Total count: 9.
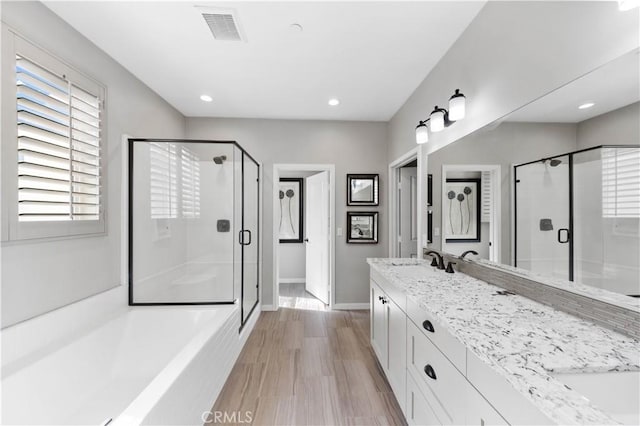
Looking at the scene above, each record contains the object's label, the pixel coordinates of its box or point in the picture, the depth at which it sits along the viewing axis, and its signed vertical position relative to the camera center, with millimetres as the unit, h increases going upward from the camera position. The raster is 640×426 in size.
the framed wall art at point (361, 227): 3705 -180
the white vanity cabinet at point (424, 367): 952 -728
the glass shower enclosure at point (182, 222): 2418 -74
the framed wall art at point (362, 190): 3697 +344
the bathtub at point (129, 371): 1278 -938
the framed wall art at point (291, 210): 5043 +83
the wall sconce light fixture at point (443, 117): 1817 +749
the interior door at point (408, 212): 3094 +29
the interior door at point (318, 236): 3779 -339
